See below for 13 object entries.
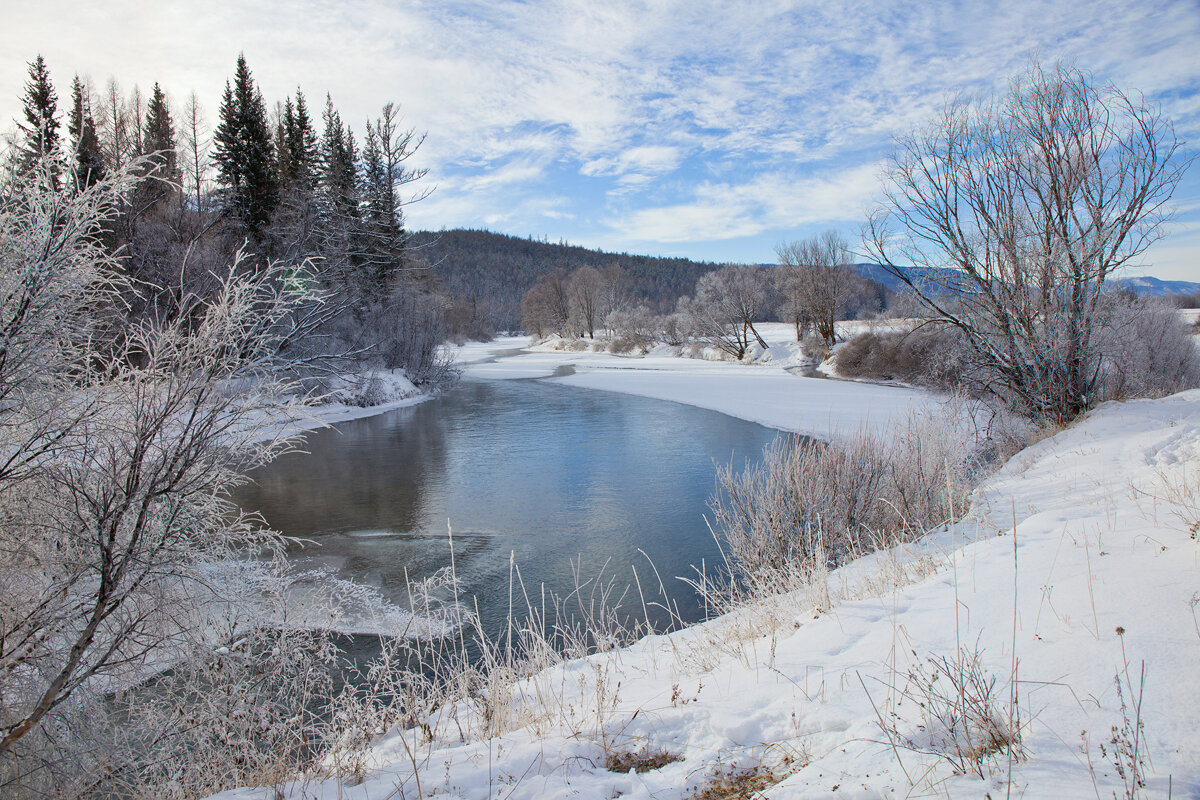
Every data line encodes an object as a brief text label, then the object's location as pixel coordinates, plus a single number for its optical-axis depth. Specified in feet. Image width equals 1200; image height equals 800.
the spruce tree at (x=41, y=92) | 79.92
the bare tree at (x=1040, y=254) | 29.71
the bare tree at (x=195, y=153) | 99.96
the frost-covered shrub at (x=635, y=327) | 158.92
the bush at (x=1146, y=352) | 31.86
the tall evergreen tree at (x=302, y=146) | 90.38
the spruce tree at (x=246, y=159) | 88.96
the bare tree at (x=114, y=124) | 93.97
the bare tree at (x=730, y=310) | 125.08
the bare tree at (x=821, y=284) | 113.29
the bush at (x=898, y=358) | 53.57
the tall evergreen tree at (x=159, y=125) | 102.03
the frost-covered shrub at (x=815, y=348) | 109.19
